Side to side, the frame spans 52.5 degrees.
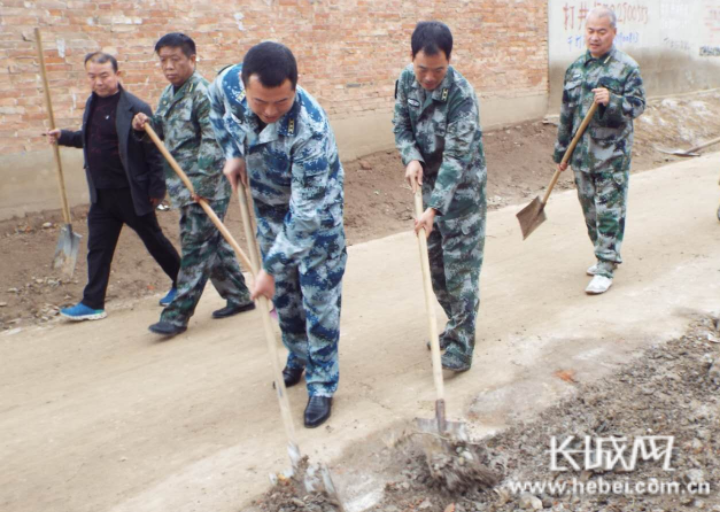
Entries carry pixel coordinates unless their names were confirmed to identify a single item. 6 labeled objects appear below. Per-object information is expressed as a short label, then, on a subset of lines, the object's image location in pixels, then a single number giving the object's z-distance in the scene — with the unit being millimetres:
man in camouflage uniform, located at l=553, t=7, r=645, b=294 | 5191
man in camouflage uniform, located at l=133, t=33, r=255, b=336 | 4742
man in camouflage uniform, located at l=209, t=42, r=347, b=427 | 3078
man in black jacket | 5059
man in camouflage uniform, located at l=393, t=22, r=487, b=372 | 3658
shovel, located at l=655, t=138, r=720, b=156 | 6373
